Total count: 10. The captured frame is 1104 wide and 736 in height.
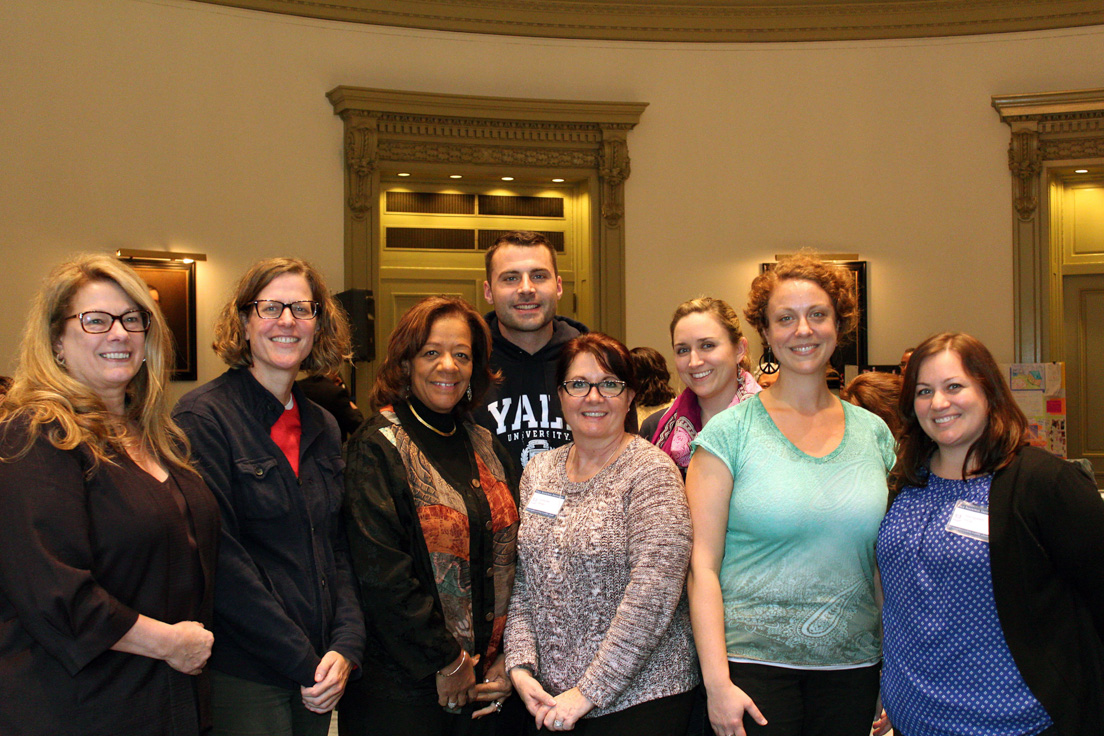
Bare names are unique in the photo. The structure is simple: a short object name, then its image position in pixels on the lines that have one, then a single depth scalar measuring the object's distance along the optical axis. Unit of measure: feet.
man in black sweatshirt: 9.36
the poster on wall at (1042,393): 24.21
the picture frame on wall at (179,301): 22.98
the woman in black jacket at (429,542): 7.22
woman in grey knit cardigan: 6.88
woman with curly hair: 6.85
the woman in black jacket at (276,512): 6.82
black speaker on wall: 23.26
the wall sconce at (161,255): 22.67
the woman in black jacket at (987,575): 6.10
